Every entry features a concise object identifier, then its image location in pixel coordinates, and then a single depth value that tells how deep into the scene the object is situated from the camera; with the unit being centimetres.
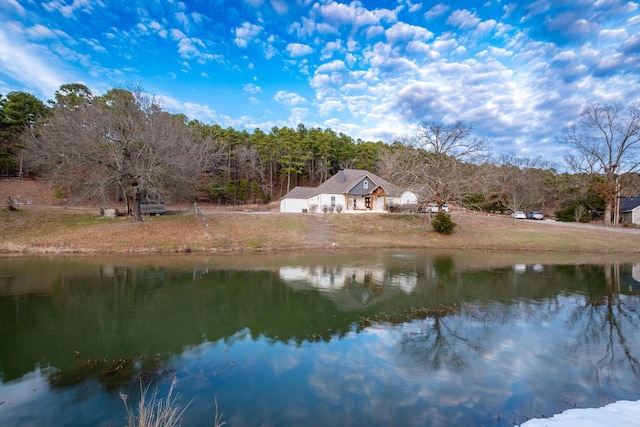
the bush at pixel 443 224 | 3041
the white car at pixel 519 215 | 4766
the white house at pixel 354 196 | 4238
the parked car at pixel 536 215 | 4907
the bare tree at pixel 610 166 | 3762
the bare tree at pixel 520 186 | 5847
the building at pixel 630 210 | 4819
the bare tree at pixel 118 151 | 2483
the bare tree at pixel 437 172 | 3030
